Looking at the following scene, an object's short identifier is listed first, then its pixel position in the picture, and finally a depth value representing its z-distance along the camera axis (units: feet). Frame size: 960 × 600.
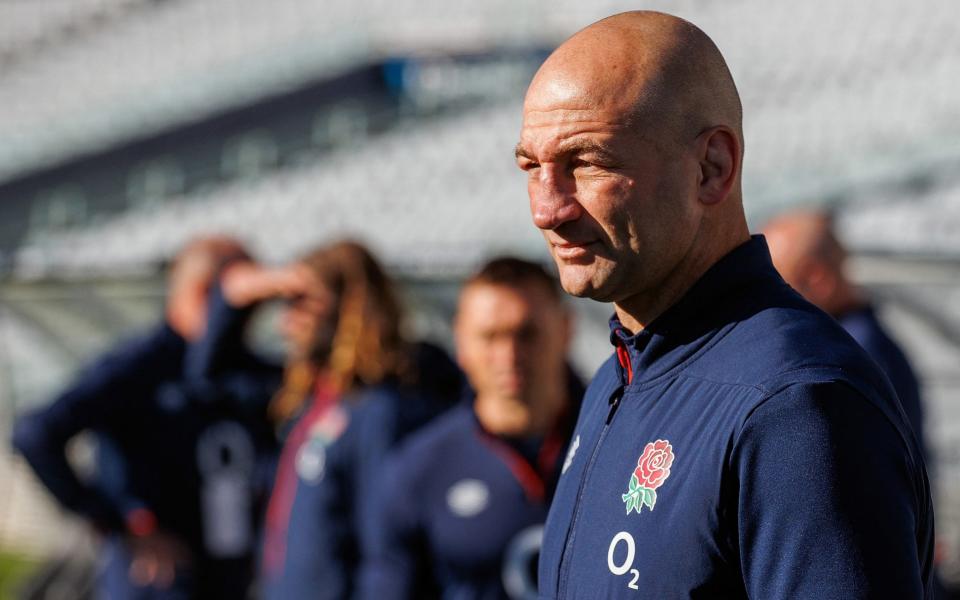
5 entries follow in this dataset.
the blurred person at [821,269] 24.40
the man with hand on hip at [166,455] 28.91
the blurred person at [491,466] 20.71
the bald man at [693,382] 8.79
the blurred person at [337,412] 25.22
